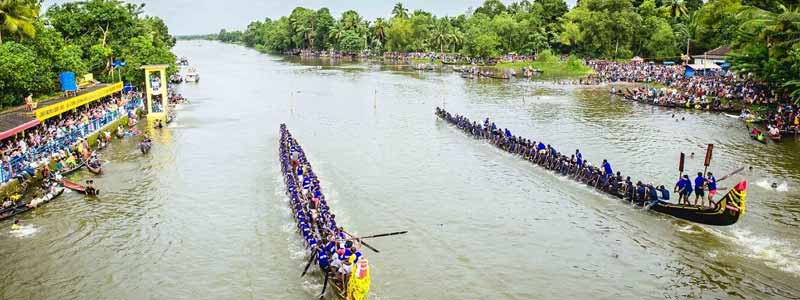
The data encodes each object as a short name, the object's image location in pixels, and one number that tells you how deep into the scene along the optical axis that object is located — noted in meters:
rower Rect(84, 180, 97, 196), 24.98
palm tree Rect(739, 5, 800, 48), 39.12
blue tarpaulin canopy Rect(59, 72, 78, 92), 37.14
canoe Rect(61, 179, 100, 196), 25.32
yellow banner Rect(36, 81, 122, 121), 31.69
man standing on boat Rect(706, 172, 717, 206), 22.05
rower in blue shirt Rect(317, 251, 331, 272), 16.39
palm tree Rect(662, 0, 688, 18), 103.38
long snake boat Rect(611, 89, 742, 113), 46.88
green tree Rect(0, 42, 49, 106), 33.53
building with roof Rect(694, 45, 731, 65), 70.88
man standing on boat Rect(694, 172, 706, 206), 22.14
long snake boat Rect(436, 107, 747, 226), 19.70
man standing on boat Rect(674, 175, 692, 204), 22.38
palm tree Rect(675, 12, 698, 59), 88.02
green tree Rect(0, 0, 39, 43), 36.69
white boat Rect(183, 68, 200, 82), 79.80
